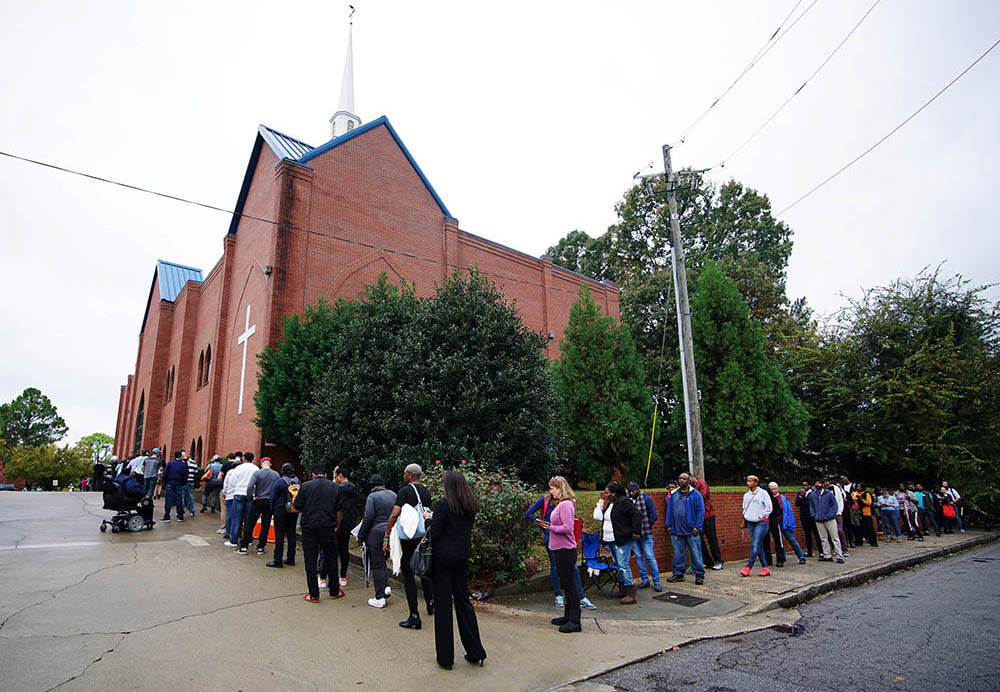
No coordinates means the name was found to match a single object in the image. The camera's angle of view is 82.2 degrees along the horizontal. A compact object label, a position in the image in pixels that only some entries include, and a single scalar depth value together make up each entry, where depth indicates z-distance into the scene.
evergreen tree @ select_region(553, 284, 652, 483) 15.55
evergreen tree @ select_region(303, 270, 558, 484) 11.12
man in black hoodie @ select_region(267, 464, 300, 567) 9.32
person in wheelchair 12.02
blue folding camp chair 8.30
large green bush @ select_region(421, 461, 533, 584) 7.86
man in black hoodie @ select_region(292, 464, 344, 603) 7.27
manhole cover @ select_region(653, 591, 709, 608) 8.20
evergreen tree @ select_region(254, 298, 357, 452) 15.91
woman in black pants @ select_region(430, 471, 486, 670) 5.23
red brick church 19.44
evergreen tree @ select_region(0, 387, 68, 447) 73.75
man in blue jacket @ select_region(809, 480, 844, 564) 11.75
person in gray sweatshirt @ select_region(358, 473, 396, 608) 7.16
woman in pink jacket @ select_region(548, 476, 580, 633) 6.61
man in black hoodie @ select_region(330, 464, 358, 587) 7.80
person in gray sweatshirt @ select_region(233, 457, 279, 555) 10.22
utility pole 13.20
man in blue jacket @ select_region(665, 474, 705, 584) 9.45
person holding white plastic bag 6.23
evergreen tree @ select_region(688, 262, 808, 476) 15.61
